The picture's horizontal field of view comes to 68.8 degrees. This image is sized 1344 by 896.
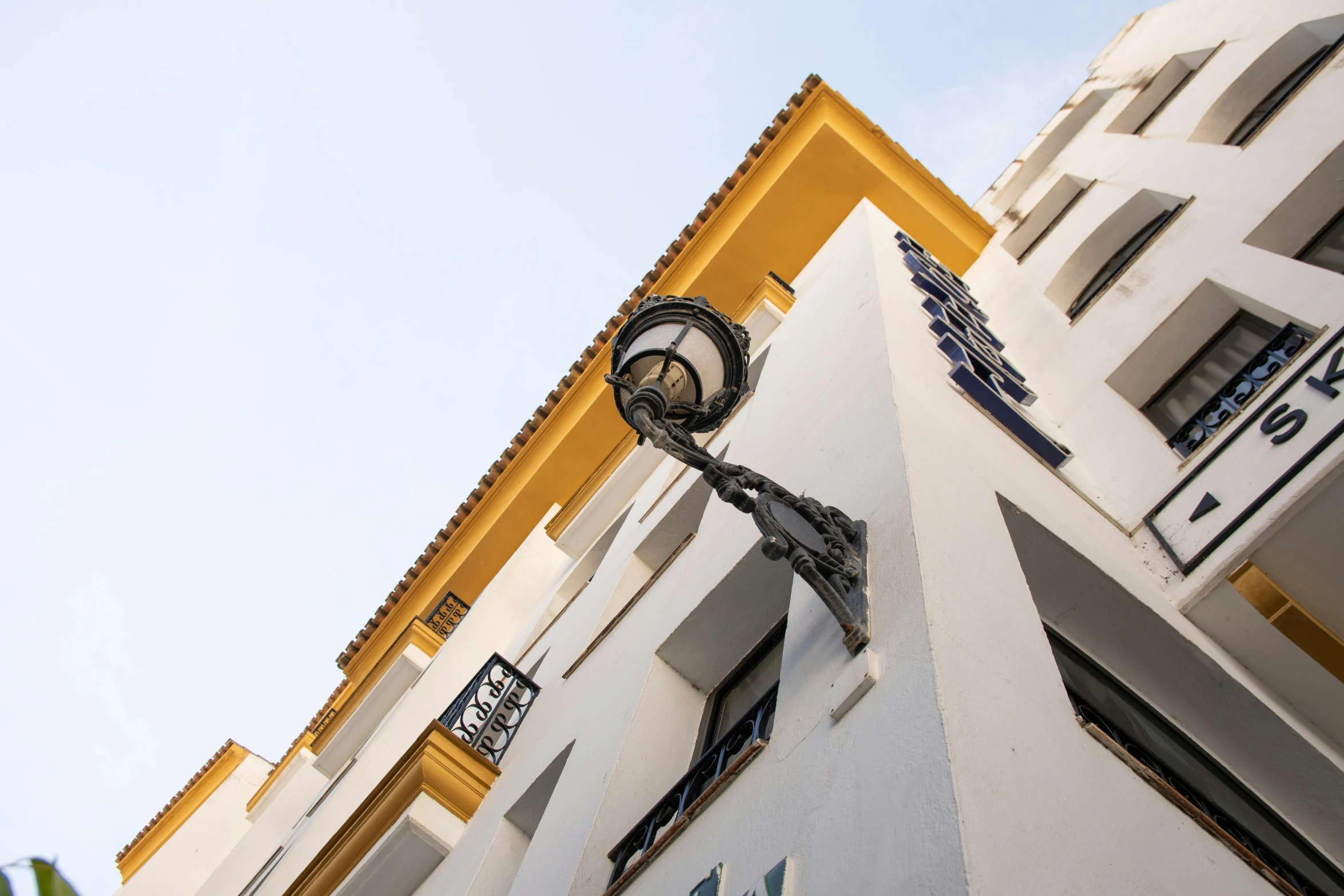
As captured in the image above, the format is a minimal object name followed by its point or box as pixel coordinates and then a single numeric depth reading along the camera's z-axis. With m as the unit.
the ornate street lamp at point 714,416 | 3.14
